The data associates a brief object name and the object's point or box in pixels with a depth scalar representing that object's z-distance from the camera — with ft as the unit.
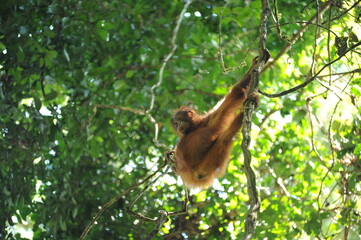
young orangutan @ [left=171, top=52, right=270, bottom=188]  25.48
